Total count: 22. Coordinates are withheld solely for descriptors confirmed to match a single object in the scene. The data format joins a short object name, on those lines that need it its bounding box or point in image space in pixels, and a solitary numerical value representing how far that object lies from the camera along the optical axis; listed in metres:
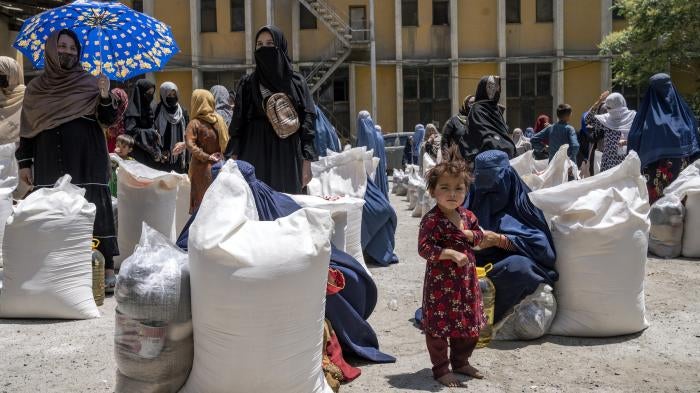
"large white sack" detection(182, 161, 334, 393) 2.84
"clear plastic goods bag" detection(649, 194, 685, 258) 6.78
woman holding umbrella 5.18
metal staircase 26.95
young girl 3.55
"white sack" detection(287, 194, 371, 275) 4.68
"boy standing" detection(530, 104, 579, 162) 10.51
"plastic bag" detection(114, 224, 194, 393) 2.95
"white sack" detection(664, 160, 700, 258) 6.71
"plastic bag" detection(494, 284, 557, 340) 4.26
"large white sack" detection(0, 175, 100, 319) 4.64
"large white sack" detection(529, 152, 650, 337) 4.23
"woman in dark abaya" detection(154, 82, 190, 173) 7.44
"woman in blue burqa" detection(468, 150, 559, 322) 4.23
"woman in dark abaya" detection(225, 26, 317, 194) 5.13
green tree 19.50
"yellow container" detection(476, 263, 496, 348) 4.16
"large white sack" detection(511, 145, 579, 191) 6.77
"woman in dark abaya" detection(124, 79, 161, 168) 7.20
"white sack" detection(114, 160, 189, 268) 5.96
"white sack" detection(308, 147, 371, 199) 6.48
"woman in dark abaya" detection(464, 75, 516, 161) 6.69
